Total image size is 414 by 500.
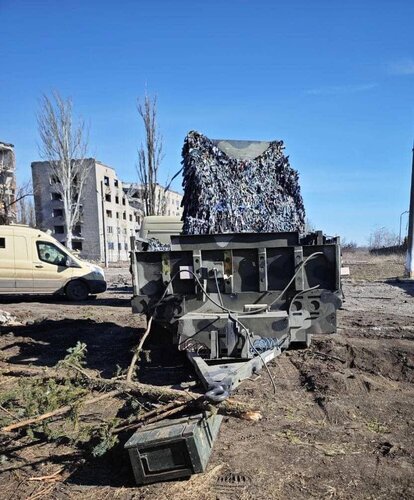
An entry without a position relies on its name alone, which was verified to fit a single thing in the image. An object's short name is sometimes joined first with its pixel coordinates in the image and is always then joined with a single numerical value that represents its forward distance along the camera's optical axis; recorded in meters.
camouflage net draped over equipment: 7.88
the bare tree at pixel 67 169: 42.38
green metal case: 3.20
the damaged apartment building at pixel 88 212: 66.19
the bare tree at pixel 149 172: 25.53
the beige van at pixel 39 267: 14.69
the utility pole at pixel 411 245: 20.86
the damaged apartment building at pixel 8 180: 31.00
